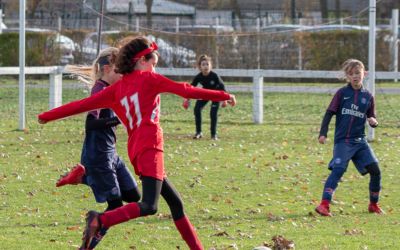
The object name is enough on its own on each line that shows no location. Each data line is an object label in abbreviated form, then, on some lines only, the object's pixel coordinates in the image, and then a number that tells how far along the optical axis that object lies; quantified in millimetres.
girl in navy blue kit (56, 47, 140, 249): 16319
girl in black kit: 34863
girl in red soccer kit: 14552
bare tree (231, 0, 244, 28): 82714
